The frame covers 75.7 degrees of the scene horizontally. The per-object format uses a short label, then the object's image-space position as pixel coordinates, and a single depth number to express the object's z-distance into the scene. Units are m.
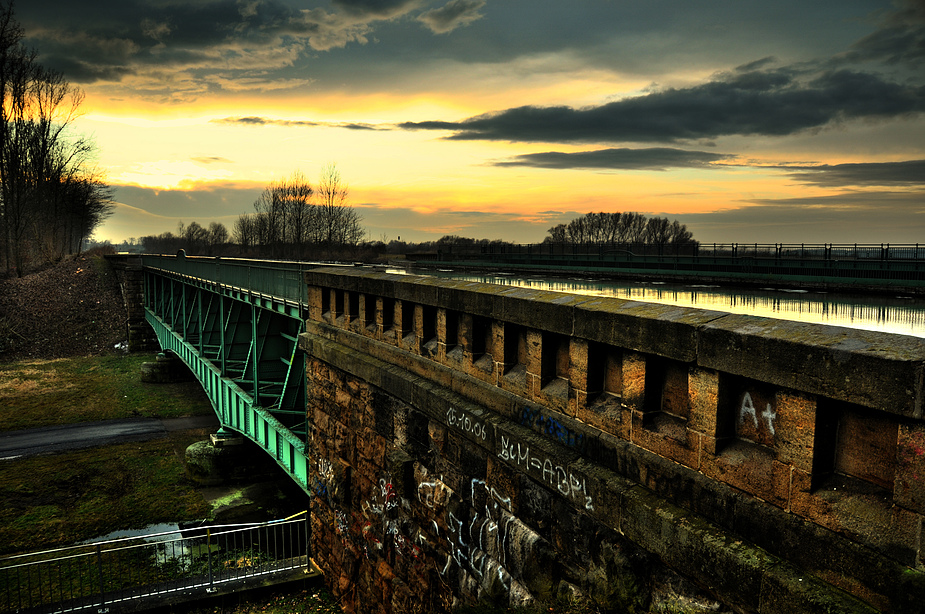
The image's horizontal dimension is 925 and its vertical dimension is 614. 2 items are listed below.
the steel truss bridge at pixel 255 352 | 14.34
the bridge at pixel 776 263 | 14.09
